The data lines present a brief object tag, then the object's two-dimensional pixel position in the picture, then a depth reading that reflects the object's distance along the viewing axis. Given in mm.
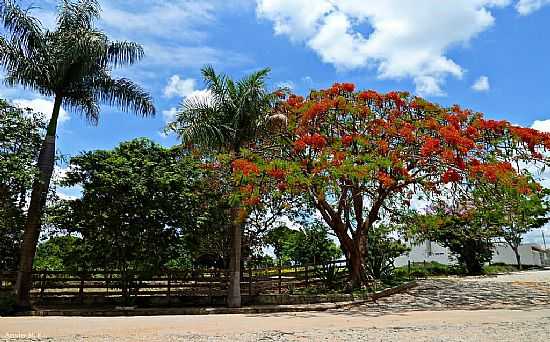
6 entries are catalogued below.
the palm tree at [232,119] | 14773
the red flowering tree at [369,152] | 13109
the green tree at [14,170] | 12914
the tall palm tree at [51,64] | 14203
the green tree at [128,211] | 14148
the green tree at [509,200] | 13445
